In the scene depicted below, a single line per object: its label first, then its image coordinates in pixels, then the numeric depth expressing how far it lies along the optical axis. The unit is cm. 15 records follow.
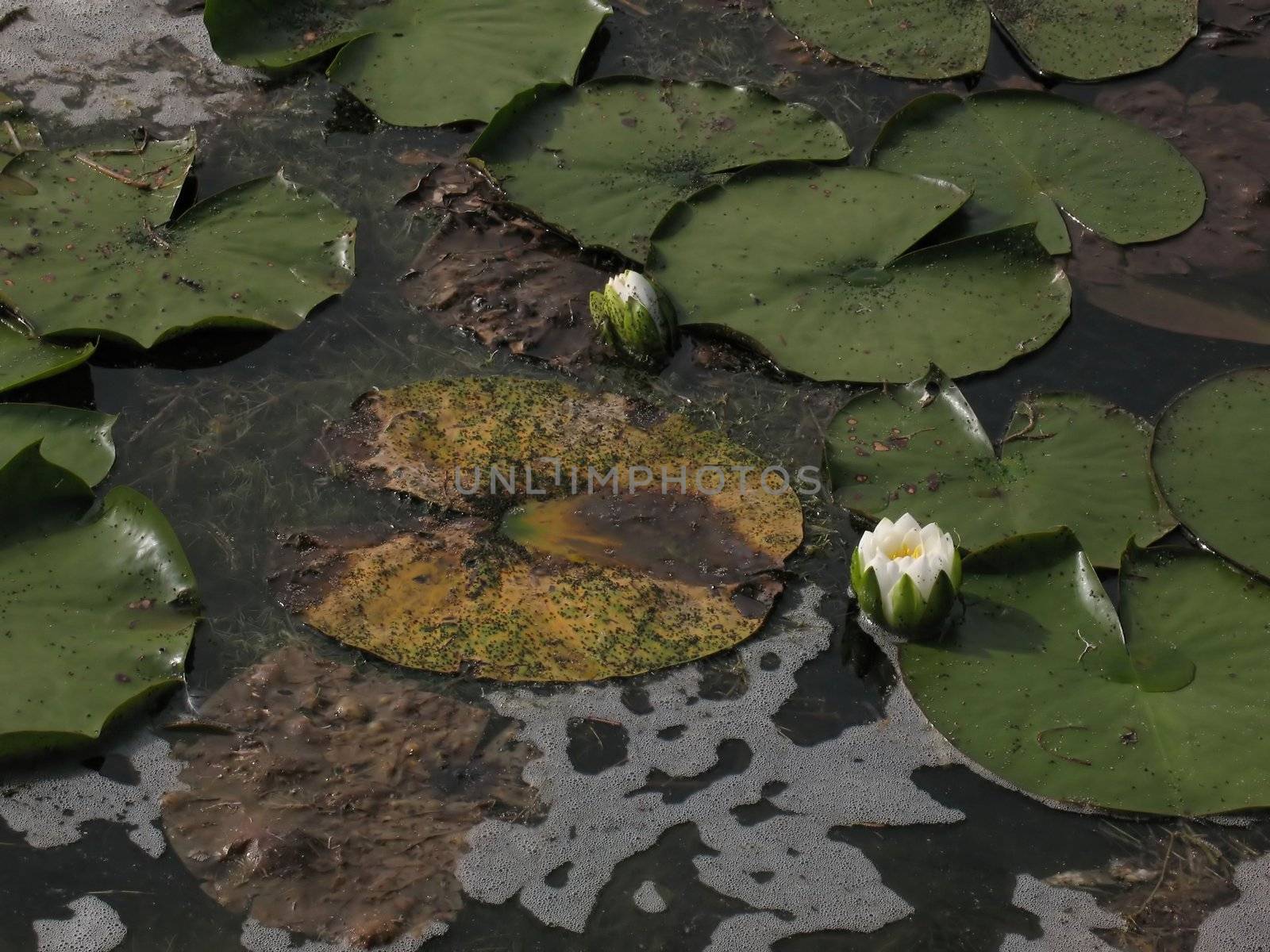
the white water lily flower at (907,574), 315
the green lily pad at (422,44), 454
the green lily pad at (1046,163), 416
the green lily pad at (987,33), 463
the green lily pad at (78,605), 308
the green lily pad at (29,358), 371
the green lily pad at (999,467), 341
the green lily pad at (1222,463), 335
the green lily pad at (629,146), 420
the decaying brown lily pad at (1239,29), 473
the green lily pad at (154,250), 382
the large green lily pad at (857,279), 380
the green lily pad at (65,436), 358
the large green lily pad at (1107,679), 298
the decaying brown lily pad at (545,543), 326
